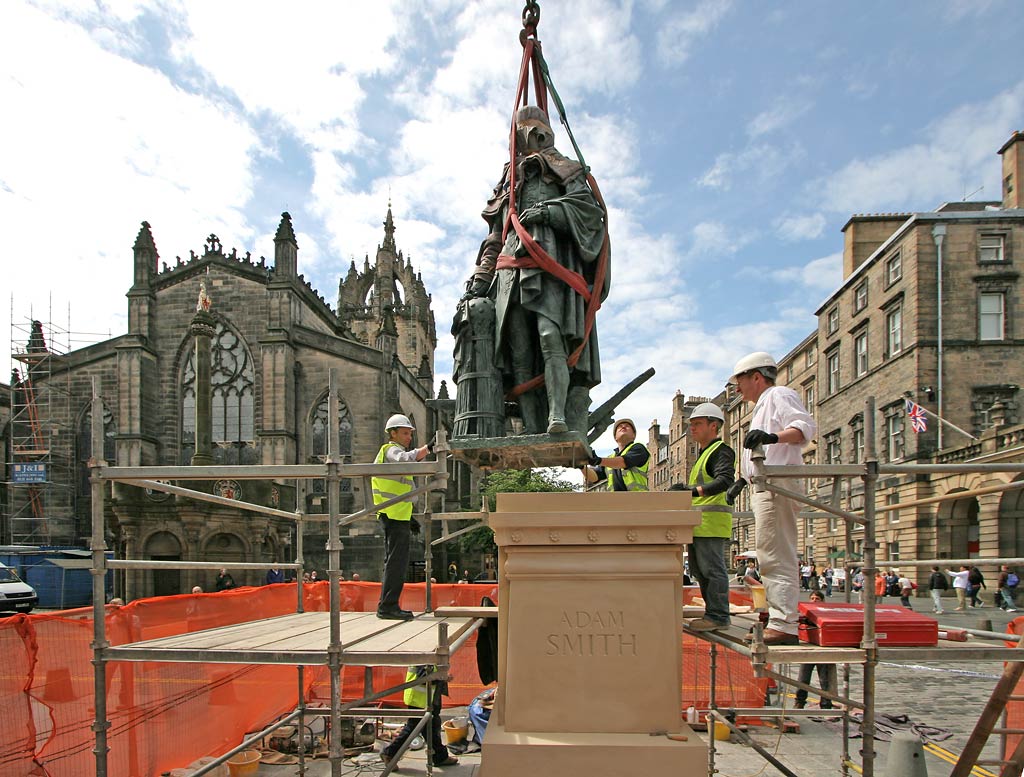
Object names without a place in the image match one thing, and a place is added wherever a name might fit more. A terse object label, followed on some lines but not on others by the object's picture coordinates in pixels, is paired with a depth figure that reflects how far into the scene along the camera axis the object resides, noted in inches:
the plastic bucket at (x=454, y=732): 298.0
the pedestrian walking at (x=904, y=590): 768.3
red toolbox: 138.7
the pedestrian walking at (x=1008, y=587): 777.9
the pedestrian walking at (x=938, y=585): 753.6
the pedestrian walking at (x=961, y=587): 788.6
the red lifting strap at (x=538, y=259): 193.3
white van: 695.1
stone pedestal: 126.9
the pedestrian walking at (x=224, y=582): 791.8
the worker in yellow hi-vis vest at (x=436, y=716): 257.6
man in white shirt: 152.1
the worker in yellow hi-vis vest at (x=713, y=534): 167.8
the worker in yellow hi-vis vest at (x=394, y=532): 204.2
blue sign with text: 1251.5
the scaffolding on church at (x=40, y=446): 1310.3
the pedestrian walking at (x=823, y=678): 210.4
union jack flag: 886.4
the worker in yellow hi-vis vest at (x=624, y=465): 204.4
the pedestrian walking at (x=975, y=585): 863.6
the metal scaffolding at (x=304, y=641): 140.6
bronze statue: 194.7
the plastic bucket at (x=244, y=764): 258.2
